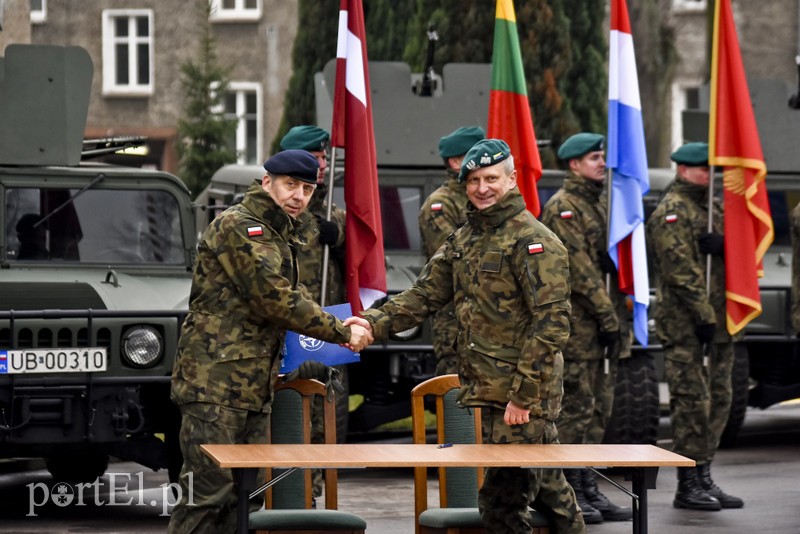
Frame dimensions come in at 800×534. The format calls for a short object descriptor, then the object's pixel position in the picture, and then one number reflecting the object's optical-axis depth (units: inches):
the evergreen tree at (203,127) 1043.0
